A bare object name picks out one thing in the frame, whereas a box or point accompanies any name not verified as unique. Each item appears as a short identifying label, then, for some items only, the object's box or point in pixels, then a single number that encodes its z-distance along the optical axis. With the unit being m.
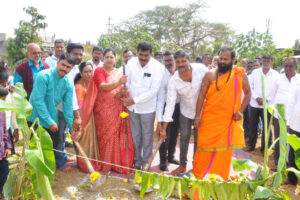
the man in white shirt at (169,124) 3.87
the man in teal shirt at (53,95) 3.15
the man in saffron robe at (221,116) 3.38
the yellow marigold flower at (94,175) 2.96
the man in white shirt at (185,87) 3.45
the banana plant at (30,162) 1.71
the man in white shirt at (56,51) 4.86
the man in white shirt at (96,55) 5.27
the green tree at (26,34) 13.05
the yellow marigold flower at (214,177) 1.84
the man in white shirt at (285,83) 4.32
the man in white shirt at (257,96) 5.34
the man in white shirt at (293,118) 3.52
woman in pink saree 3.81
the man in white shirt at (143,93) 3.65
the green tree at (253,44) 11.79
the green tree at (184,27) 26.61
